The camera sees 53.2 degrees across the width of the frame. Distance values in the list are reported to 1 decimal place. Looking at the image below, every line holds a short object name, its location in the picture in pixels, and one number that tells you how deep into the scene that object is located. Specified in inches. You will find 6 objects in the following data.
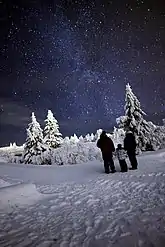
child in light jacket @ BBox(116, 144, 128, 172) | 335.9
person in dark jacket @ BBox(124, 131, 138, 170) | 351.5
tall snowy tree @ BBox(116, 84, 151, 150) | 763.6
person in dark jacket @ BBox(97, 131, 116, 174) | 343.8
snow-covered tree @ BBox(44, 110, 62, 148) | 1129.4
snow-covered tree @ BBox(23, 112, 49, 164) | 1002.5
